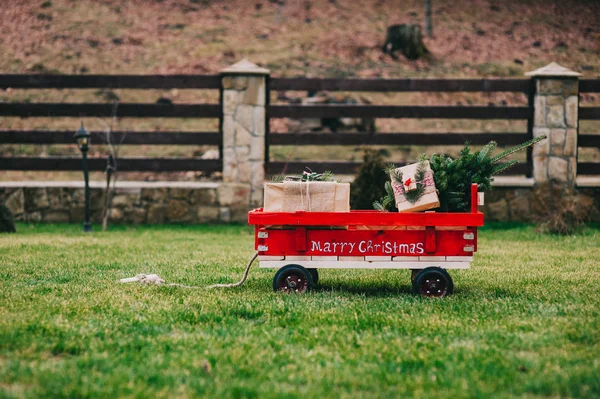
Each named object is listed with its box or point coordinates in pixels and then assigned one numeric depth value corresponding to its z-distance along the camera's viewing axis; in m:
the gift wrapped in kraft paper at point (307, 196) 5.65
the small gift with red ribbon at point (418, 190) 5.58
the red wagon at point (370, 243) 5.55
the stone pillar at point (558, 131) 11.88
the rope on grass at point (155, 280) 5.84
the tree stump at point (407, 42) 25.39
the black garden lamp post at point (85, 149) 10.84
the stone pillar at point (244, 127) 11.98
